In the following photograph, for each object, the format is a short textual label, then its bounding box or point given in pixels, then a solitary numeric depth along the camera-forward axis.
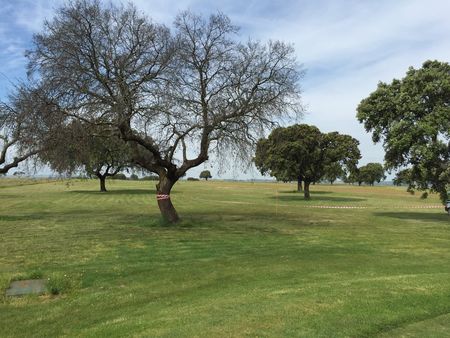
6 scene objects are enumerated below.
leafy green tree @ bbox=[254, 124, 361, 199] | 47.03
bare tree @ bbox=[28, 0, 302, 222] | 17.83
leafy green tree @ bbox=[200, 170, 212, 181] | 150.00
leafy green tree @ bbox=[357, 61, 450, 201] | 24.86
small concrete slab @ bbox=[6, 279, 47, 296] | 8.97
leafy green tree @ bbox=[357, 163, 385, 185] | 143.38
